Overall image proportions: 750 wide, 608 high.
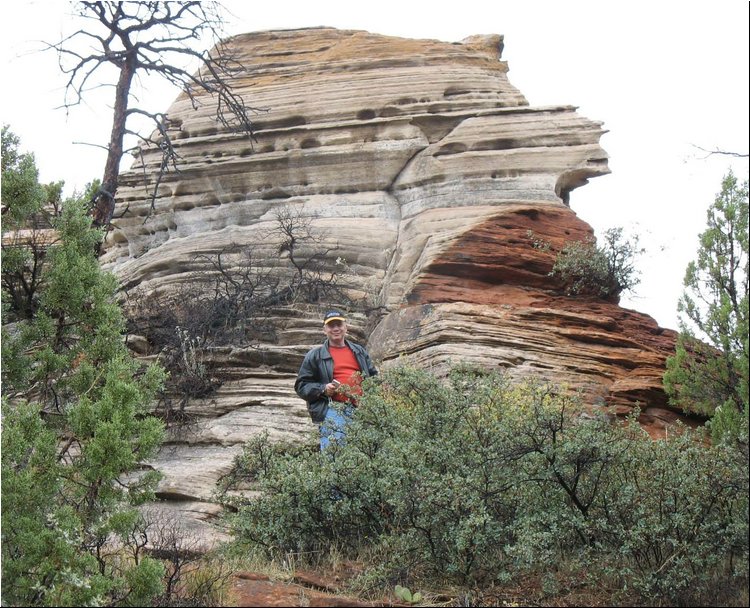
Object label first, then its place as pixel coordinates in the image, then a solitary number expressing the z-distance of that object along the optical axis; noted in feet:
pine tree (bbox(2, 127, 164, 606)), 25.67
